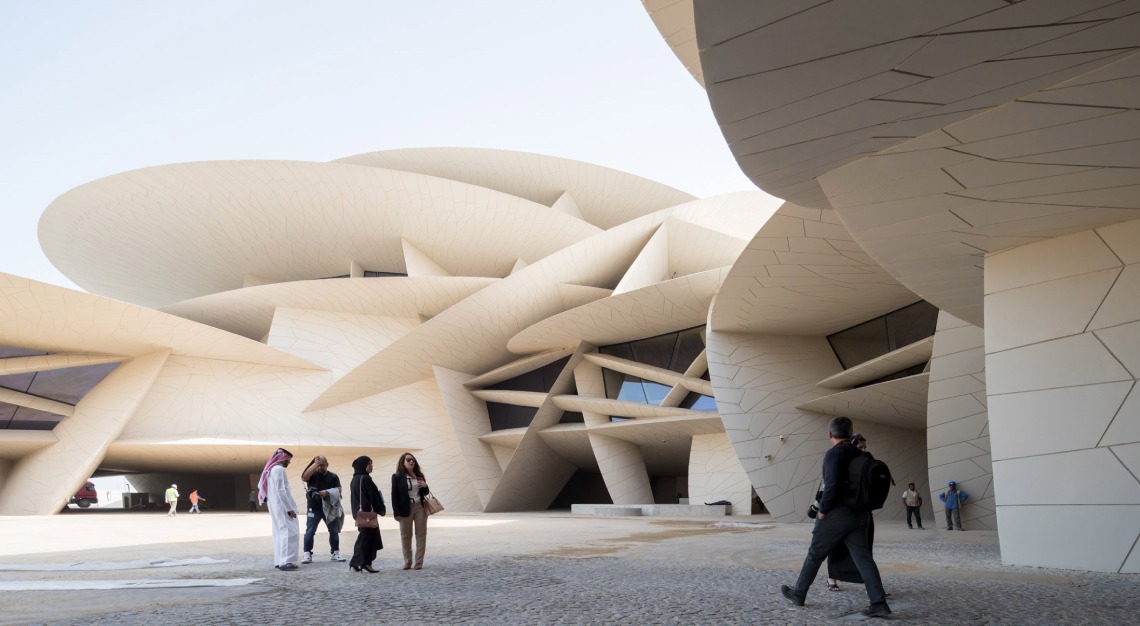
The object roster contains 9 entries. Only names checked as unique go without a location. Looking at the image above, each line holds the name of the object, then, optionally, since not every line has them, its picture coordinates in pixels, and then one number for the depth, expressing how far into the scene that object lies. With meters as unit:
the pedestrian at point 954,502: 13.39
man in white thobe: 7.41
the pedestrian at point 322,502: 8.63
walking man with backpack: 4.77
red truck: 34.00
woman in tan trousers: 7.36
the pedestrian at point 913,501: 14.42
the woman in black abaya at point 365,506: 7.23
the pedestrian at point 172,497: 21.31
